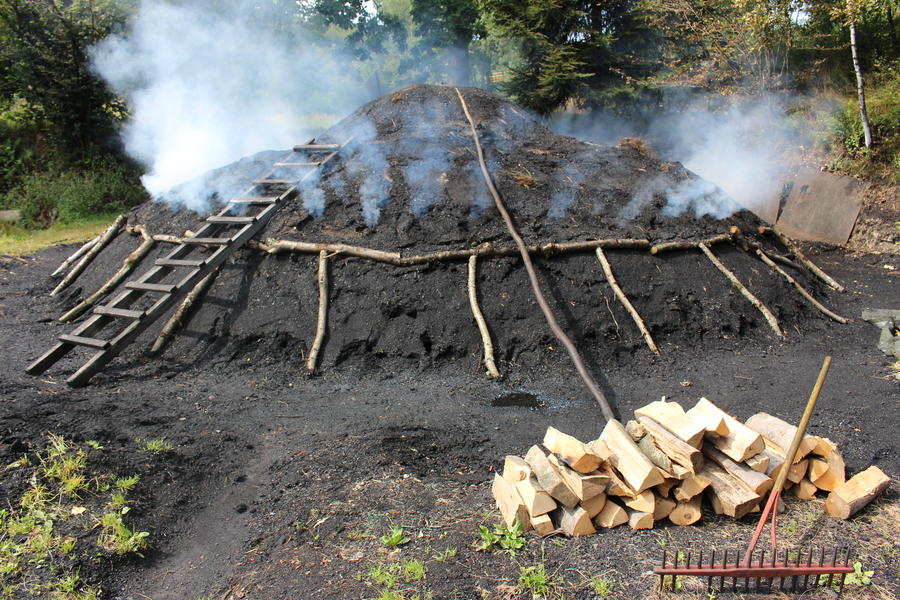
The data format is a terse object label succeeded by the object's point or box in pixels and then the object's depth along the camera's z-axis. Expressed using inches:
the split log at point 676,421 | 126.9
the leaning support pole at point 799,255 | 317.7
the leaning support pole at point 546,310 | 185.0
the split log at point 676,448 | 125.5
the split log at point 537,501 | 124.5
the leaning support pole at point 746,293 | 256.1
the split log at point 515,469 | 131.4
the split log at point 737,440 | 124.8
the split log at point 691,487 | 127.0
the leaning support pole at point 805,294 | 276.0
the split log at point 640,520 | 126.0
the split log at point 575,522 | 124.1
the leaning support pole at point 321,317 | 226.1
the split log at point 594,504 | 126.0
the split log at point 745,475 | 126.8
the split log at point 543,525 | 124.4
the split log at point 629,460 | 122.9
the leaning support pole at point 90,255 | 321.3
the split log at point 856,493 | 128.2
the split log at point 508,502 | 125.8
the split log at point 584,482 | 121.9
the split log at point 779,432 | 133.7
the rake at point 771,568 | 104.0
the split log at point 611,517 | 127.3
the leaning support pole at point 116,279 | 284.5
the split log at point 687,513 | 128.3
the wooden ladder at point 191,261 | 219.0
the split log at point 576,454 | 122.0
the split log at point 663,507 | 129.0
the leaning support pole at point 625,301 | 238.6
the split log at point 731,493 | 126.6
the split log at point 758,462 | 127.0
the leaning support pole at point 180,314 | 239.5
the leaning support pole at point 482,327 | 221.3
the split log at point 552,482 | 122.9
